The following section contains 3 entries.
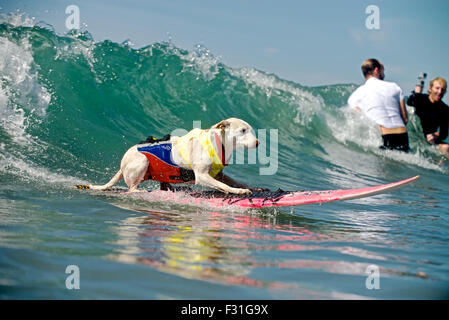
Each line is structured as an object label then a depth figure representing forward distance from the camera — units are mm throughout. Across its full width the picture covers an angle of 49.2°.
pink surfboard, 5613
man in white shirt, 10766
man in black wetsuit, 11406
